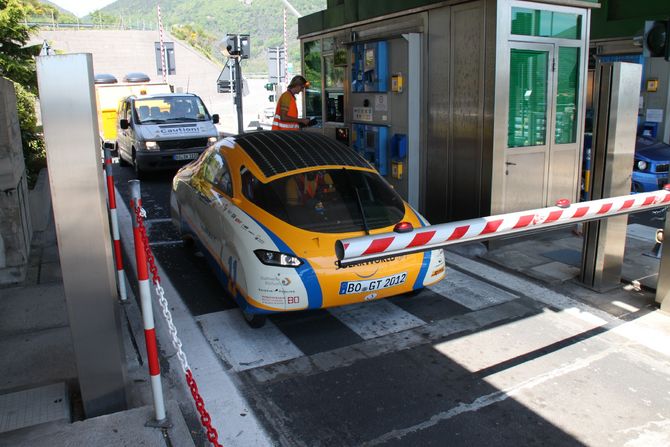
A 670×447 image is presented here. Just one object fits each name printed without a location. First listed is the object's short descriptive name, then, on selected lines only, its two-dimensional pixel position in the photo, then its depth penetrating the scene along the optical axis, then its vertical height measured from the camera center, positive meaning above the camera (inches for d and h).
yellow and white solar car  191.0 -41.6
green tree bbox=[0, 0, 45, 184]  424.5 +34.4
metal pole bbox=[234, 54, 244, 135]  468.8 +14.2
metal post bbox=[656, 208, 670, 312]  220.4 -67.7
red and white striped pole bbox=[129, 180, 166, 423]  133.0 -49.6
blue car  373.1 -45.5
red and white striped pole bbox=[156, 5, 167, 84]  1057.8 +97.9
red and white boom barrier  150.7 -36.2
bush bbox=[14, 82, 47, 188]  404.6 -17.9
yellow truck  712.9 +15.6
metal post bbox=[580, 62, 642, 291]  232.5 -24.1
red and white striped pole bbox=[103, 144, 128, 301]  225.5 -53.2
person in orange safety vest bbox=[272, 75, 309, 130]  391.2 -2.3
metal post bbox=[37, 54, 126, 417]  127.3 -26.2
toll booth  292.8 +1.5
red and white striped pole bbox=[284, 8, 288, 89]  788.0 +53.0
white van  504.1 -18.4
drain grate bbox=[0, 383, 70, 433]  144.5 -75.8
